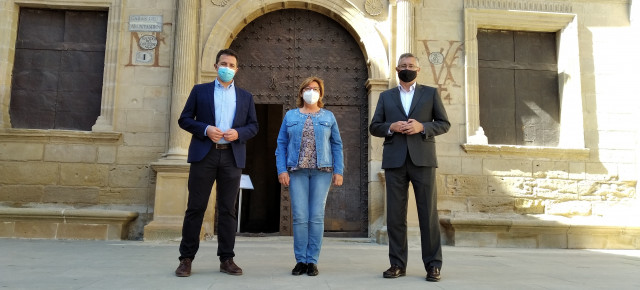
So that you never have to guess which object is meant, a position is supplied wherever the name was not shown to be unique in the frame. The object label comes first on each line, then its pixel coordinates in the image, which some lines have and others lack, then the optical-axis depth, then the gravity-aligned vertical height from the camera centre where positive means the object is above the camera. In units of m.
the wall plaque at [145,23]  8.34 +2.51
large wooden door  8.57 +1.82
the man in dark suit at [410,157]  4.19 +0.22
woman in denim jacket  4.26 +0.14
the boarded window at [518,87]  8.91 +1.73
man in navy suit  4.16 +0.23
